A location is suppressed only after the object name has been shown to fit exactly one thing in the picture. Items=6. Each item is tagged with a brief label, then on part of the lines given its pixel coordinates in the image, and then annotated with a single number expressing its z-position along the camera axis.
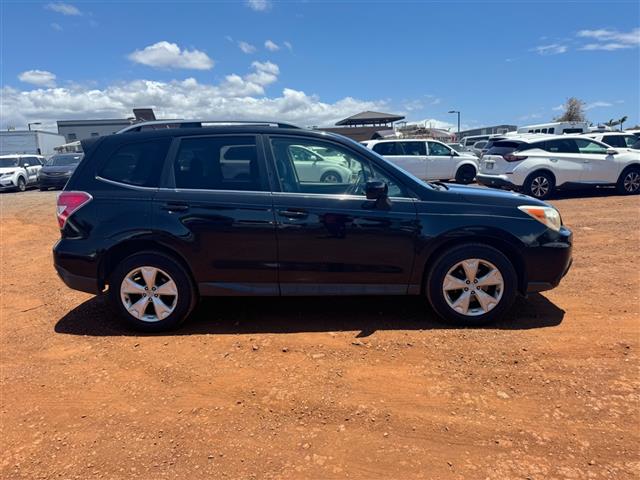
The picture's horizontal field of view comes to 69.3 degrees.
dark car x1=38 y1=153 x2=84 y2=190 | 20.45
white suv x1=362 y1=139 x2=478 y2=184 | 15.98
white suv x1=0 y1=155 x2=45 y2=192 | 21.55
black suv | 3.94
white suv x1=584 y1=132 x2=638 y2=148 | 16.03
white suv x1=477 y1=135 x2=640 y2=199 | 11.73
